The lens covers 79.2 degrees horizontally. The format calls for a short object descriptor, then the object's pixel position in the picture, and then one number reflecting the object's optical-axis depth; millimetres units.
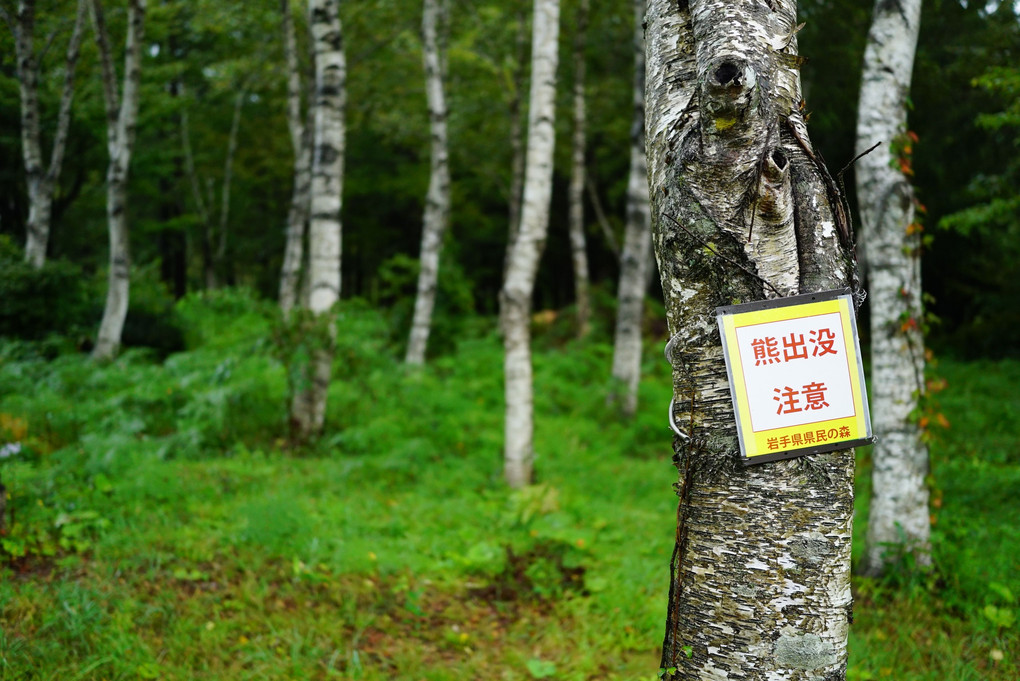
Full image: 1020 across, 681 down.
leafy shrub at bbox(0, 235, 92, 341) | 9297
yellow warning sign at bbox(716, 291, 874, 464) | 1683
